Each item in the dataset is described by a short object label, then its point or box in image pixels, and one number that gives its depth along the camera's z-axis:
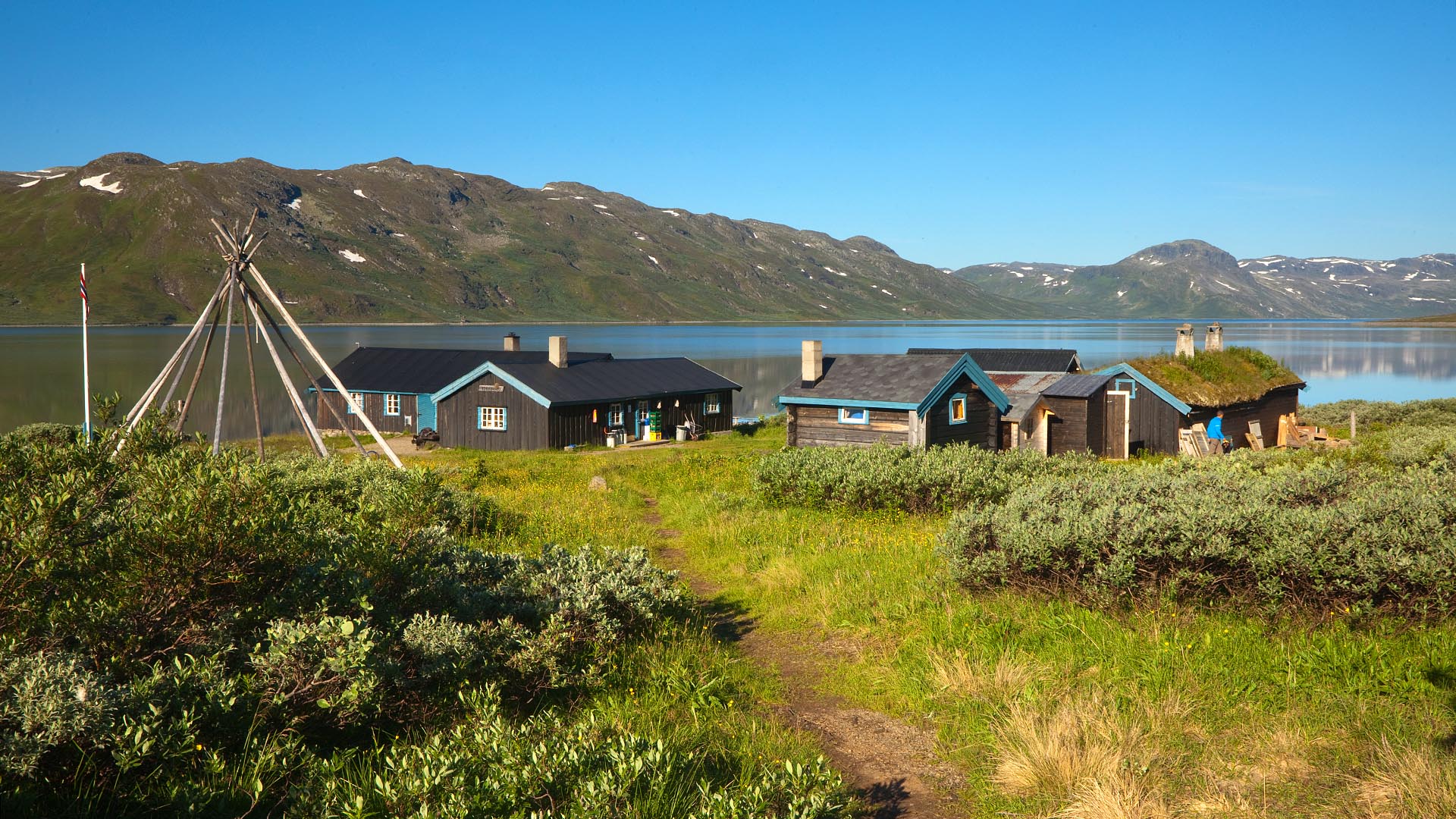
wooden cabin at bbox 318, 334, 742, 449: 38.50
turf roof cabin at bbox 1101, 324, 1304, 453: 36.03
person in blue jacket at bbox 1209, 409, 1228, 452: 37.97
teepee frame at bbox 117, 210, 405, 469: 24.89
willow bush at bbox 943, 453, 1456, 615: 8.56
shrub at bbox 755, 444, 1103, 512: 17.58
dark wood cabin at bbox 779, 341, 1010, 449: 31.00
